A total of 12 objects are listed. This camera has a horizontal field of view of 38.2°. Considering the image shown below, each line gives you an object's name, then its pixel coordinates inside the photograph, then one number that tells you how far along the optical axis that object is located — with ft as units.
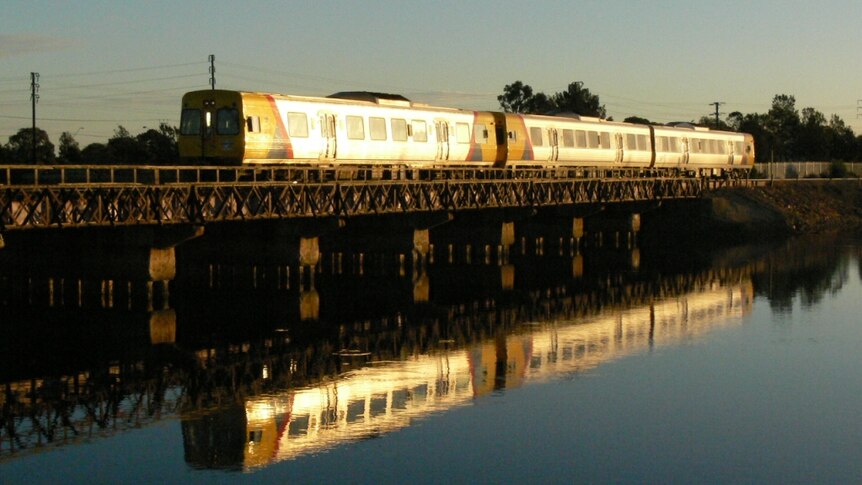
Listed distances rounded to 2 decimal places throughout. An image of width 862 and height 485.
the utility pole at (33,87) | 286.05
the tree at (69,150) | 315.37
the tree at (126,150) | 306.55
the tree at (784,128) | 568.49
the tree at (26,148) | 334.67
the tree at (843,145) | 511.81
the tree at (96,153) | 317.83
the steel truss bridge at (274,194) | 118.21
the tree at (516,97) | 565.94
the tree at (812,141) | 526.57
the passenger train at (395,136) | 144.97
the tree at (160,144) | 306.14
